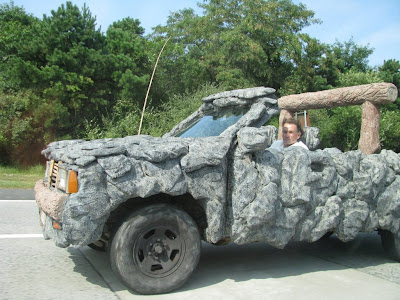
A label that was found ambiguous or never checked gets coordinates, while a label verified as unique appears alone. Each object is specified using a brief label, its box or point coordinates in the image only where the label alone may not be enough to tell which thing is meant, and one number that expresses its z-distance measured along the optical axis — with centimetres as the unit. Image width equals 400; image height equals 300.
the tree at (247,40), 2462
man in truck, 484
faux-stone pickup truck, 346
